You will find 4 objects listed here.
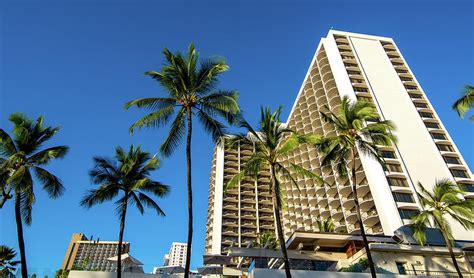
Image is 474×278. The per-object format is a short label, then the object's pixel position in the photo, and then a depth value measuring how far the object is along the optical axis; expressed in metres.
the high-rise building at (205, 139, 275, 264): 95.06
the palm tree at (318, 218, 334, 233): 50.87
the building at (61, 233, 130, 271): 176.62
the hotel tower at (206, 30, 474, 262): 58.09
